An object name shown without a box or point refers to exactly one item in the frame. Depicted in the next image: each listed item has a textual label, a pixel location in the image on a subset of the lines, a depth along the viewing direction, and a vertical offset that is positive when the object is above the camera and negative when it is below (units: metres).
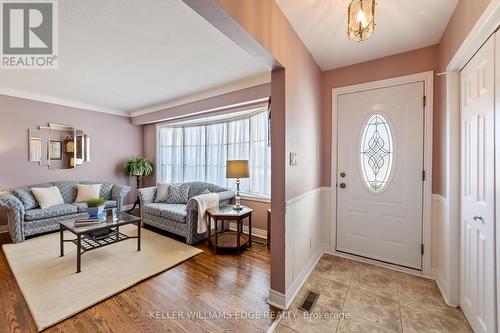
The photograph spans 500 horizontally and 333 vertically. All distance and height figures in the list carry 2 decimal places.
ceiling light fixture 1.28 +0.90
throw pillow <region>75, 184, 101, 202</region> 4.25 -0.53
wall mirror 4.13 +0.41
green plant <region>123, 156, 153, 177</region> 5.21 -0.02
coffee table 2.45 -0.79
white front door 2.39 -0.09
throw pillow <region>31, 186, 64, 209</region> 3.68 -0.54
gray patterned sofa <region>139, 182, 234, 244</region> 3.22 -0.76
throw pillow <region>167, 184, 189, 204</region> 4.04 -0.54
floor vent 1.85 -1.24
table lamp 3.16 -0.04
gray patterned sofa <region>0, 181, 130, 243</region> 3.21 -0.75
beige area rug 1.88 -1.20
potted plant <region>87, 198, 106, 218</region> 2.89 -0.58
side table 2.96 -1.08
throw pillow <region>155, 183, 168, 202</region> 4.23 -0.54
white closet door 1.37 -0.18
